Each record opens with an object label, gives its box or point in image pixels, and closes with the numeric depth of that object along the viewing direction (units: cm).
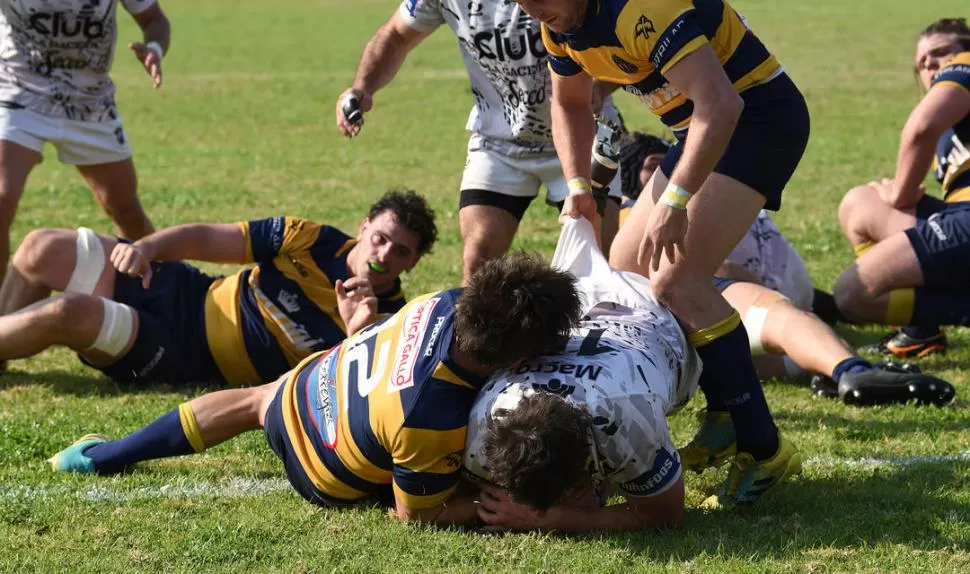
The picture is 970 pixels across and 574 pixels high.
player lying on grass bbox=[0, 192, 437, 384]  1116
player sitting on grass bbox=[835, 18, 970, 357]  1256
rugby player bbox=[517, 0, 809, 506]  779
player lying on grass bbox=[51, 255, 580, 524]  738
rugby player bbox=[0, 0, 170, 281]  1327
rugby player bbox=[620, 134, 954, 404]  1075
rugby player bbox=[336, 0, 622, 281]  1165
